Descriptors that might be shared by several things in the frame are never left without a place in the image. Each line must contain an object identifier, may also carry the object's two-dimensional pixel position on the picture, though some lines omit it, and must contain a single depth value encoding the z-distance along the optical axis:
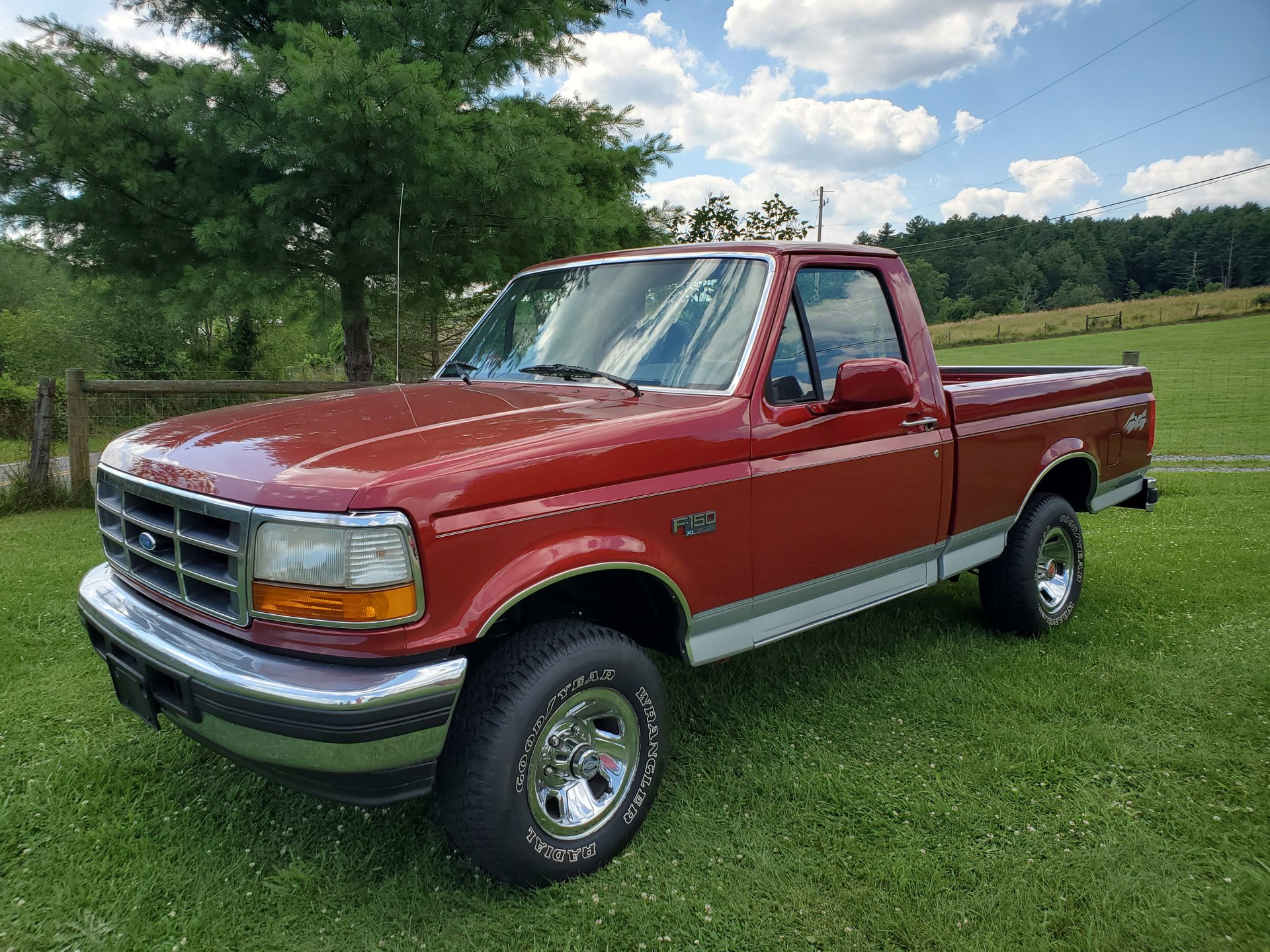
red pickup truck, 2.16
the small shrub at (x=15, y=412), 18.88
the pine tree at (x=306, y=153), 6.93
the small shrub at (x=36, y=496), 8.17
